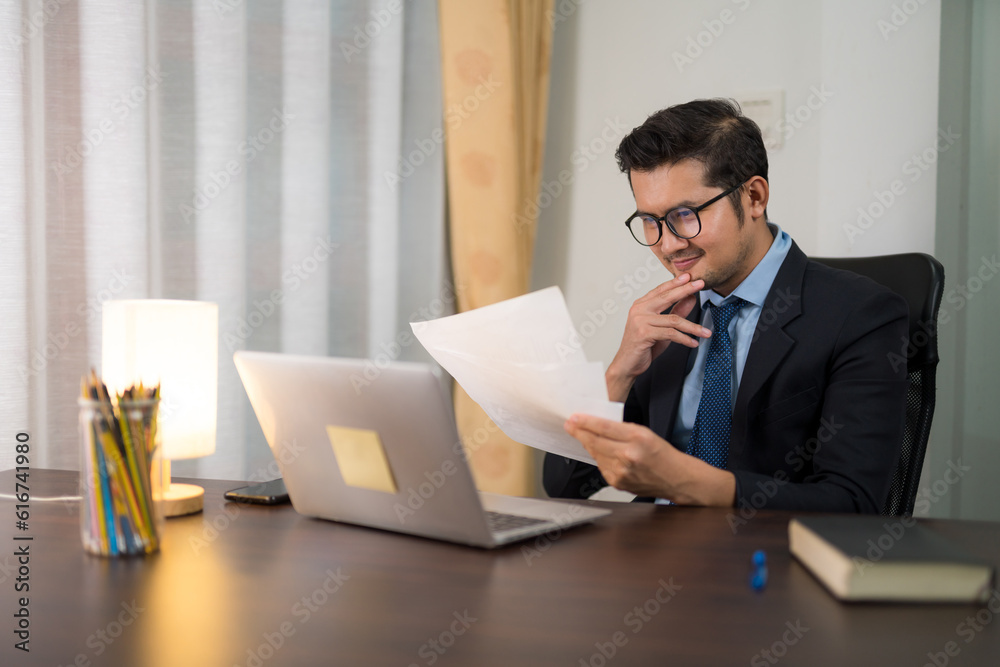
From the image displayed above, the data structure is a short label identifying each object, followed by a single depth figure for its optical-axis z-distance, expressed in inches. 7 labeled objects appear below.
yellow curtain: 91.4
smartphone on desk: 44.4
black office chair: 54.7
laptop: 34.2
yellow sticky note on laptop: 36.8
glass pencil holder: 34.7
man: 51.4
